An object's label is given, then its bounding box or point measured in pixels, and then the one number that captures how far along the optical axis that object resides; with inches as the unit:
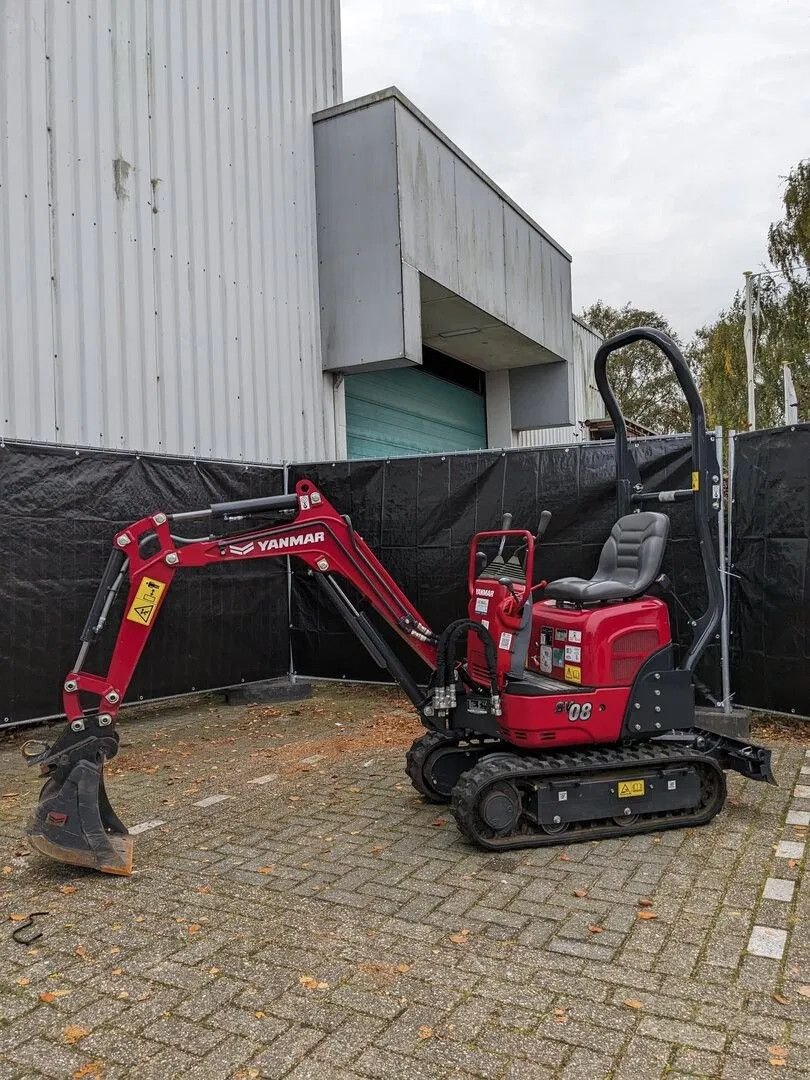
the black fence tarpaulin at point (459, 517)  291.3
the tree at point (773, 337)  1154.7
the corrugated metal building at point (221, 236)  297.1
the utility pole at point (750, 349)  1130.2
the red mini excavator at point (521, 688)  173.2
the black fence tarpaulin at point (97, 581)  267.7
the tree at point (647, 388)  1509.6
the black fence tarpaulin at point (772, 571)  266.7
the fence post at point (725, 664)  268.8
